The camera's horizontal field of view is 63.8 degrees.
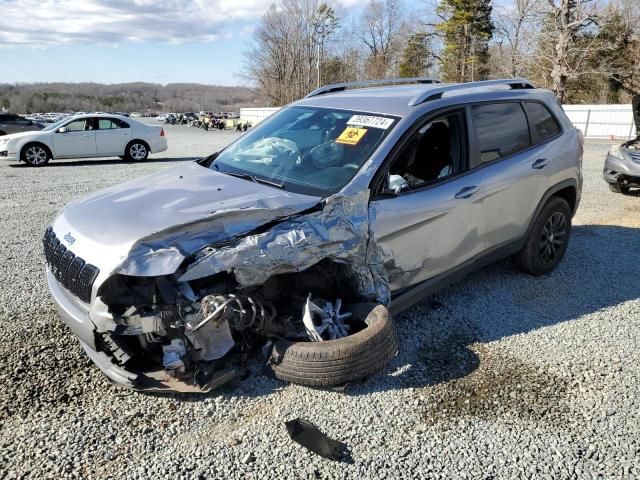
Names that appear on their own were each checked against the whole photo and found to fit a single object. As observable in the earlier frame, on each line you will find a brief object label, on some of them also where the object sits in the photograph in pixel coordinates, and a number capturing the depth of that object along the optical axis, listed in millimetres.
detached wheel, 3002
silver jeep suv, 2836
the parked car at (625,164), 9164
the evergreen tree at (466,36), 49750
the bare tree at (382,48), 62500
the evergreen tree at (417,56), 54719
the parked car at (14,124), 20320
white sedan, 13859
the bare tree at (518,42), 37906
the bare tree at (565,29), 31125
